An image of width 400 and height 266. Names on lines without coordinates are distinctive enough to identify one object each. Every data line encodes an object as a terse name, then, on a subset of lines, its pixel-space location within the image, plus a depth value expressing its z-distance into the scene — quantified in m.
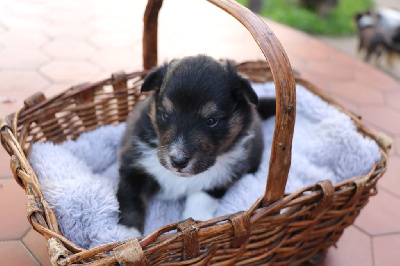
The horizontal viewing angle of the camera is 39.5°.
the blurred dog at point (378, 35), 1.11
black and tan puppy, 0.42
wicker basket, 0.35
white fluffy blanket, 0.42
